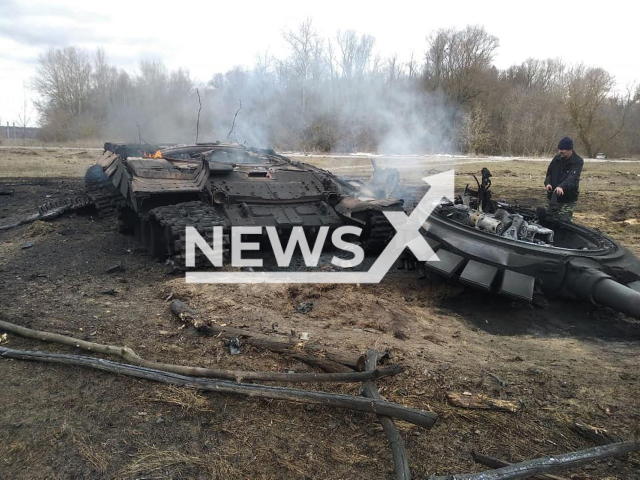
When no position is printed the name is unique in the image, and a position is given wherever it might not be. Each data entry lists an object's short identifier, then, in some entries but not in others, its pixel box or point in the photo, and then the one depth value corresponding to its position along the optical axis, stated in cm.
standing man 739
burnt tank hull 725
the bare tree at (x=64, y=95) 3278
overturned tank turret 554
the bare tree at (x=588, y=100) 2867
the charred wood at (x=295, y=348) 390
